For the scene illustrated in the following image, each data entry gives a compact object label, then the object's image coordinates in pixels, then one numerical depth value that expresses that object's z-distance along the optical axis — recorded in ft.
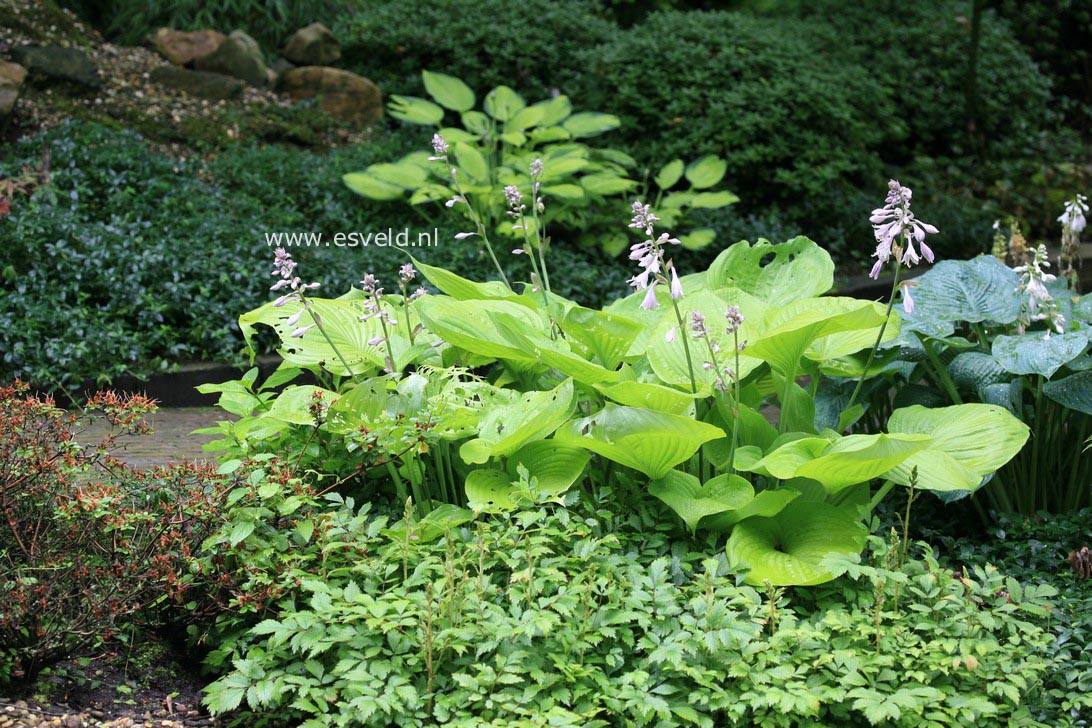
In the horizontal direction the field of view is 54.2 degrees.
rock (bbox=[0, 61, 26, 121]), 22.56
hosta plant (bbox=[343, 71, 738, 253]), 21.90
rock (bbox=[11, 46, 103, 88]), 25.00
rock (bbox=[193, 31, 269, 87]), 28.09
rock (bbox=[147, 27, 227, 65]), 28.14
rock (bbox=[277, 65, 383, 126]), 28.17
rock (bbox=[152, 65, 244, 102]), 27.22
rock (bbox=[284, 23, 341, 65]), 29.43
